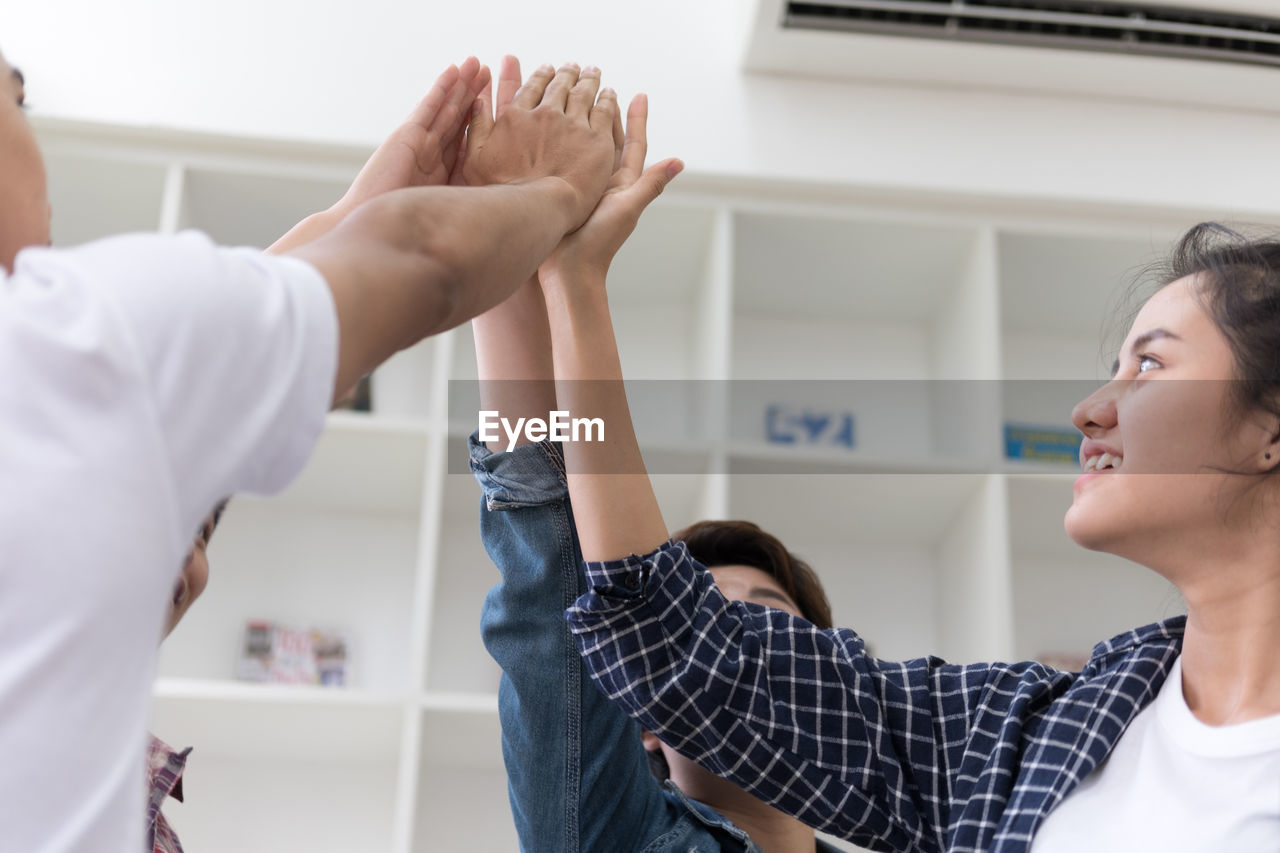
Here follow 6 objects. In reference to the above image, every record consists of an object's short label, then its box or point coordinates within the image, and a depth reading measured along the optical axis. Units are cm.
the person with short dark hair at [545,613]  116
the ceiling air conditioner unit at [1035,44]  244
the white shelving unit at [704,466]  231
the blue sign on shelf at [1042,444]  258
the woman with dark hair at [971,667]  106
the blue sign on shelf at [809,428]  267
